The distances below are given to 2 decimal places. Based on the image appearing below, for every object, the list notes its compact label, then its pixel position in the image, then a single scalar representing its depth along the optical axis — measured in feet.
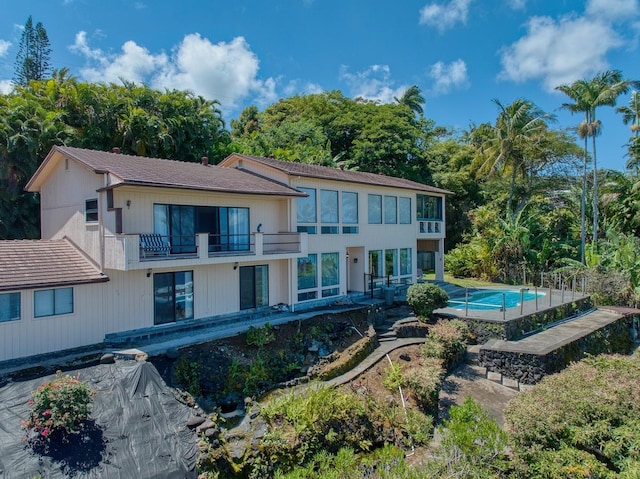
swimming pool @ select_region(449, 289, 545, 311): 70.39
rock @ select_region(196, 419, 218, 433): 30.96
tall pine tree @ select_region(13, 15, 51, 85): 116.26
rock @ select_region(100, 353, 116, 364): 38.53
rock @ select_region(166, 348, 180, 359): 41.88
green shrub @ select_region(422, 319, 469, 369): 51.06
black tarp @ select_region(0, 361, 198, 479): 25.59
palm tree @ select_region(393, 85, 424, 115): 169.37
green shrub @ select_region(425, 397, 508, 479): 26.76
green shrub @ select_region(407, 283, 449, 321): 61.62
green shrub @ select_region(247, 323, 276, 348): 47.78
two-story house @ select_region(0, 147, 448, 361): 42.27
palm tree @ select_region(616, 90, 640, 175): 116.47
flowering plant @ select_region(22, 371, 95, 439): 26.96
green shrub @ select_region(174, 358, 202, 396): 39.55
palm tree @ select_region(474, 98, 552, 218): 106.83
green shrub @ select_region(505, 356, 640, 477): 27.99
